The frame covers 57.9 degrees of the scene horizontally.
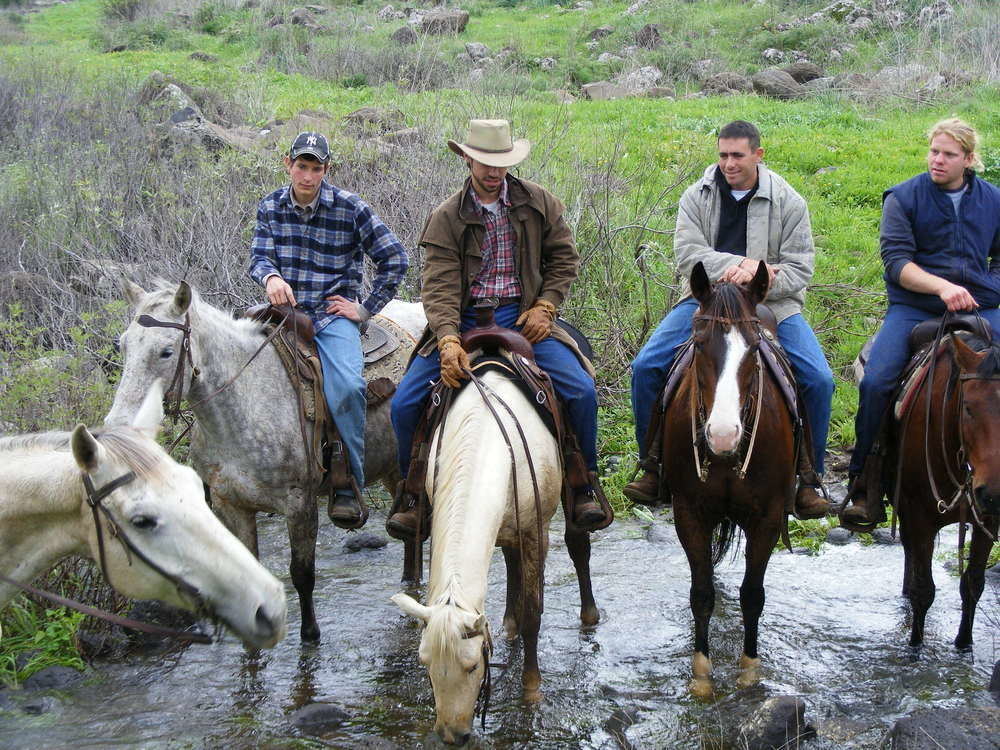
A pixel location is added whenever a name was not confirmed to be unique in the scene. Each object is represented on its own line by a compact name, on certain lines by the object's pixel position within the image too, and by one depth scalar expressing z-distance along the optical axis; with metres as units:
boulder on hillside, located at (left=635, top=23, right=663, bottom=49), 22.98
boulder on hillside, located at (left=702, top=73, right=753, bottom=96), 18.66
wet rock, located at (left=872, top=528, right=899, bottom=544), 6.60
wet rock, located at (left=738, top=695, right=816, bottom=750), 4.02
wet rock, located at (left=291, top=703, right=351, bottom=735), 4.43
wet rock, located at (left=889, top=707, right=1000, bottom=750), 3.60
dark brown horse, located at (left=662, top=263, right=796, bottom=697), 4.20
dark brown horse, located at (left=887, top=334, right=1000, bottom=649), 4.43
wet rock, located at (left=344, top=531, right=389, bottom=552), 6.95
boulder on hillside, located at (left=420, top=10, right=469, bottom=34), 23.84
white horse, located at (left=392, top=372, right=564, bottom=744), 3.41
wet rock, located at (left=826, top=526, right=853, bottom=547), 6.58
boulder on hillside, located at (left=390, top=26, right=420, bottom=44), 21.69
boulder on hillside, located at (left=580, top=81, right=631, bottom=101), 18.81
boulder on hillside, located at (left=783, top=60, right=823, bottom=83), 19.14
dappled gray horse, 4.77
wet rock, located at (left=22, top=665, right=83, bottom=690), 4.77
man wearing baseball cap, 5.45
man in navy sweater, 5.09
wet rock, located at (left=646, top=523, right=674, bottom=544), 6.80
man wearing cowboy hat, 5.05
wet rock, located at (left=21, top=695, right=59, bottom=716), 4.52
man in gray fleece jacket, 5.02
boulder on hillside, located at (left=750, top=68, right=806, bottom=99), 18.22
